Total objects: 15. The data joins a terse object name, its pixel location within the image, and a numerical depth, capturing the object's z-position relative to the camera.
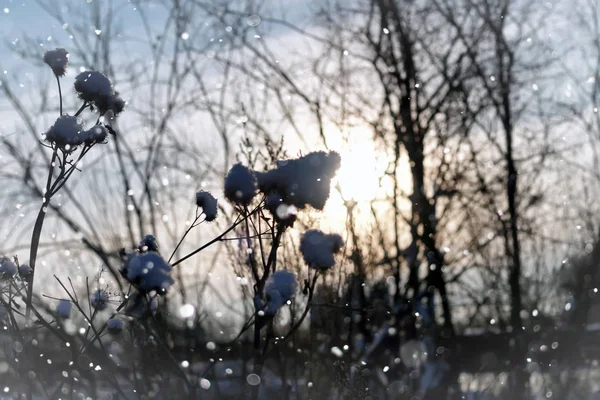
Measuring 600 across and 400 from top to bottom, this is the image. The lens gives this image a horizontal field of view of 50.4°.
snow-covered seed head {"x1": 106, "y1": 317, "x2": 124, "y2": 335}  2.95
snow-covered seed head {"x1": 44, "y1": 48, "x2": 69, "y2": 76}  2.96
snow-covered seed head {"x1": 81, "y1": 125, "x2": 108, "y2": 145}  2.62
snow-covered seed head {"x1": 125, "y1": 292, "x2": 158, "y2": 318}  2.25
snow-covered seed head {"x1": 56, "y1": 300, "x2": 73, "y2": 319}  3.01
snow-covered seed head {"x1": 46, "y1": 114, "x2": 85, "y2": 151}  2.57
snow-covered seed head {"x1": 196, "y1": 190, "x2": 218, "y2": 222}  2.47
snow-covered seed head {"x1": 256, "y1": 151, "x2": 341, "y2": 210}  2.11
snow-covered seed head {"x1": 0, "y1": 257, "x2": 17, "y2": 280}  2.77
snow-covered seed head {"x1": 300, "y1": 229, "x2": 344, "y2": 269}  2.12
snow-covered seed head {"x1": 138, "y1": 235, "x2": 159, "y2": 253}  2.36
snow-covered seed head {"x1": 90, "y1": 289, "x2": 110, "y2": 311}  2.98
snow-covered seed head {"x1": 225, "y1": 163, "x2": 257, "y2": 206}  2.16
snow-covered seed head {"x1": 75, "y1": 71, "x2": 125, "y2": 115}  2.71
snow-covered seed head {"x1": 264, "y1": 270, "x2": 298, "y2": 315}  2.08
